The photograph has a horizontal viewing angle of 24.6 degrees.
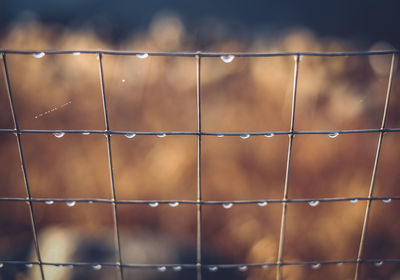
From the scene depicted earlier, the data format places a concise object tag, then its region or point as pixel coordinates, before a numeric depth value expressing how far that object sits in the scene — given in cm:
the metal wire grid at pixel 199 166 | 48
